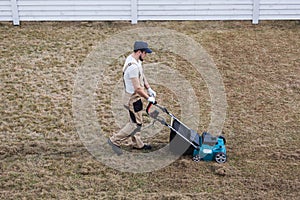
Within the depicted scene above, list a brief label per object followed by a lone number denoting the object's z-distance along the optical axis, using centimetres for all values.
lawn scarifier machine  1423
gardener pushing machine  1384
